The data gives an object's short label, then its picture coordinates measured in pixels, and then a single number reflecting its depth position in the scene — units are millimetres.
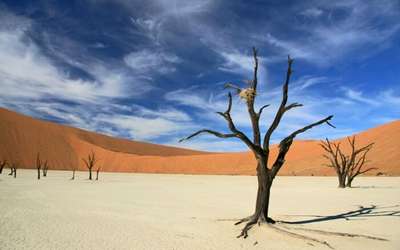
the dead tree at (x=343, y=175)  21547
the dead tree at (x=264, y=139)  8195
